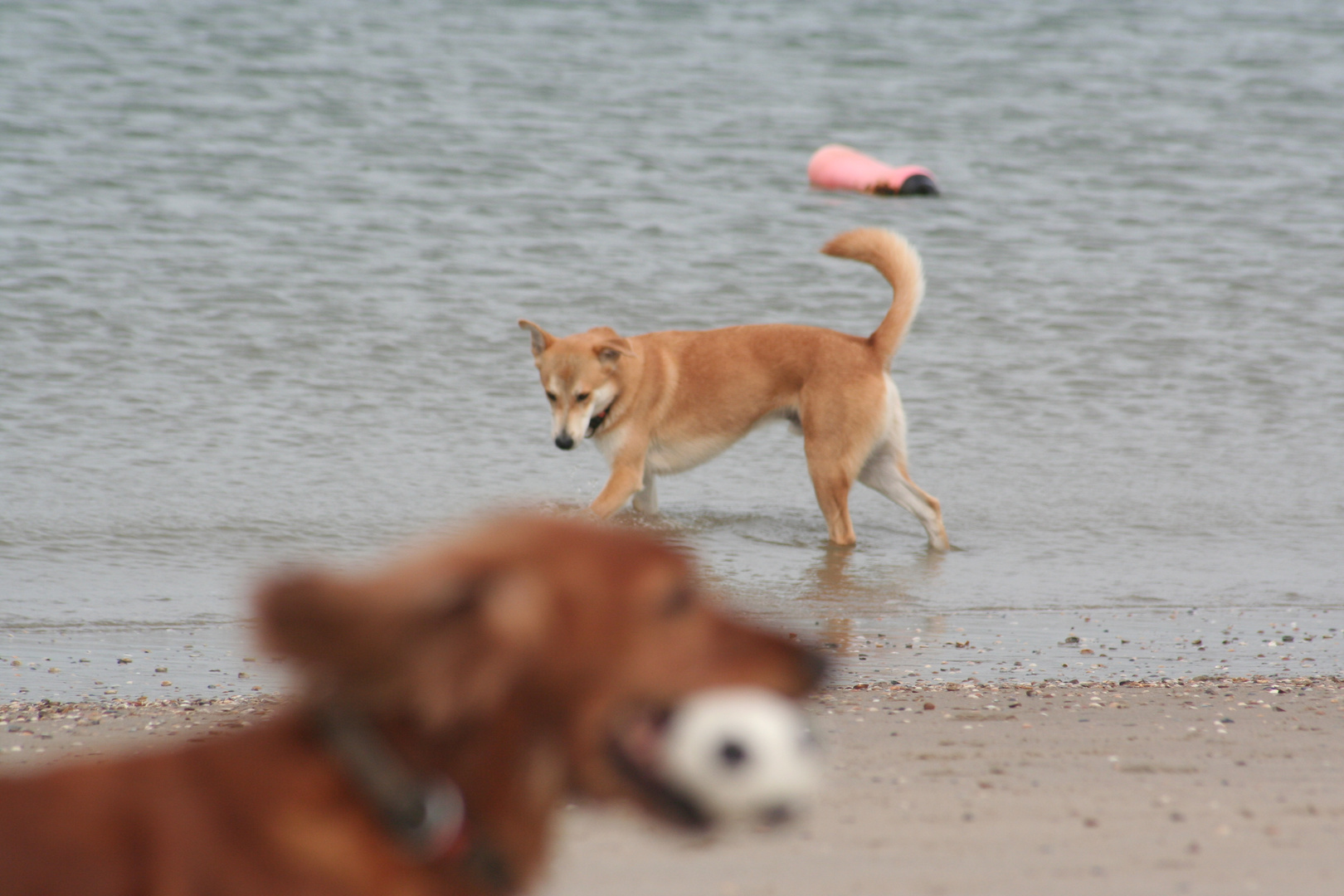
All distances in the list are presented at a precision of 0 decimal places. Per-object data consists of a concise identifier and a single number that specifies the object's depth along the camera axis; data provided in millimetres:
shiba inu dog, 15898
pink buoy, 32062
